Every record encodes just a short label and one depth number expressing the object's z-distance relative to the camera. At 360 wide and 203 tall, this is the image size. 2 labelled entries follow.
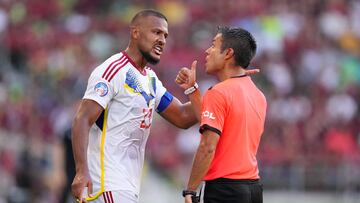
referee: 17.36
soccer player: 17.69
